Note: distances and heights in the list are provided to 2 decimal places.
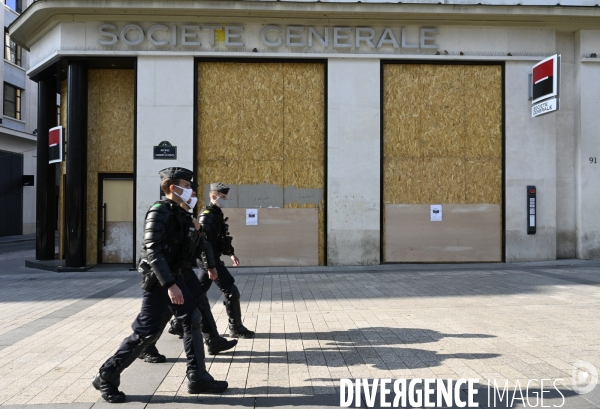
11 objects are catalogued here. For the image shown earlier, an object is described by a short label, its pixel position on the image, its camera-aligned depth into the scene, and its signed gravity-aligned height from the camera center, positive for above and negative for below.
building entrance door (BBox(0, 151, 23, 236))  31.38 +0.50
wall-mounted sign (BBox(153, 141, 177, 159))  14.80 +1.44
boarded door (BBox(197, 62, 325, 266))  15.08 +1.43
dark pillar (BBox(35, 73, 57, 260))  16.42 +0.83
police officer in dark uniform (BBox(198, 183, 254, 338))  6.55 -0.82
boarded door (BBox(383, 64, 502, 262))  15.27 +1.03
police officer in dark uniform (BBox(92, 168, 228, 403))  4.51 -0.83
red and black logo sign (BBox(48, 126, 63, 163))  15.61 +1.71
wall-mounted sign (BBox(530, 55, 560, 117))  14.10 +3.27
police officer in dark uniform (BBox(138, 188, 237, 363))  5.56 -1.32
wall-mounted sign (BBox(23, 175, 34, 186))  33.19 +1.37
